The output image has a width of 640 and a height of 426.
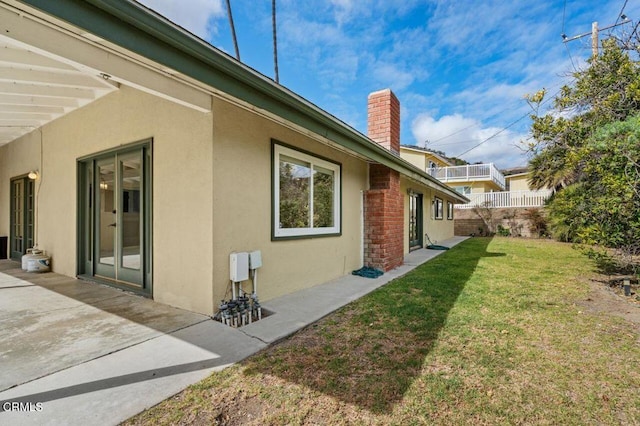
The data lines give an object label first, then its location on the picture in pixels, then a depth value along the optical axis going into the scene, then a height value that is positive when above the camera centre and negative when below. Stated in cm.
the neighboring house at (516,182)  3357 +350
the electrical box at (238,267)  386 -69
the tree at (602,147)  484 +118
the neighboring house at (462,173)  2683 +363
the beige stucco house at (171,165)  231 +84
